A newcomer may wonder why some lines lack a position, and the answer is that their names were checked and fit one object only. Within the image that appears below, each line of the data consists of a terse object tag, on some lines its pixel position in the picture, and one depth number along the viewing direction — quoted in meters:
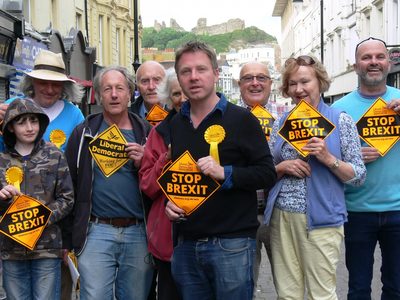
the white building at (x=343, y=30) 19.14
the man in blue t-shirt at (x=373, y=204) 3.55
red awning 14.90
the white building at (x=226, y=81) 132.80
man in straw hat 3.94
